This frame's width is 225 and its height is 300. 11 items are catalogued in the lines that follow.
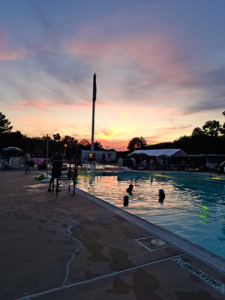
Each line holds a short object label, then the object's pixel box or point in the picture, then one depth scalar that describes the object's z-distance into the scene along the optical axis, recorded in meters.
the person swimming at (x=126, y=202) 7.38
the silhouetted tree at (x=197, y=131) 61.57
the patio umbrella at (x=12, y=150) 21.05
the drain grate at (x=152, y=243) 3.22
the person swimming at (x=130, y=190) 10.03
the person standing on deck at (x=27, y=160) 15.03
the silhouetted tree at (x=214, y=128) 57.94
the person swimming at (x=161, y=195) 8.97
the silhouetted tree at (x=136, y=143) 104.74
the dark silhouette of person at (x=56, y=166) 7.54
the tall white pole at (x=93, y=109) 22.65
